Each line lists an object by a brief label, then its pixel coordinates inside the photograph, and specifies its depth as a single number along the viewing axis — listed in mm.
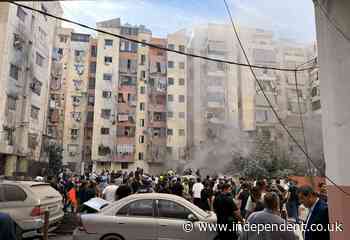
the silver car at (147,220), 6281
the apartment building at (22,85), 24625
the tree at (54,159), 32781
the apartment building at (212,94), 45031
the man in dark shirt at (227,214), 6133
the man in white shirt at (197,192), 11055
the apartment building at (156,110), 44500
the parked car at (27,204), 7211
